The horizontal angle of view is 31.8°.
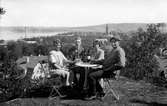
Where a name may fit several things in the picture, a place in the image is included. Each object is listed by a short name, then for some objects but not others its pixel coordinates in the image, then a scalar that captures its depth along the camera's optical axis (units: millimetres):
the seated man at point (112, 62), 5926
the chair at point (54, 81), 6664
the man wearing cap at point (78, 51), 7891
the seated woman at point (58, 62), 6605
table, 6290
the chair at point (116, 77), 6227
